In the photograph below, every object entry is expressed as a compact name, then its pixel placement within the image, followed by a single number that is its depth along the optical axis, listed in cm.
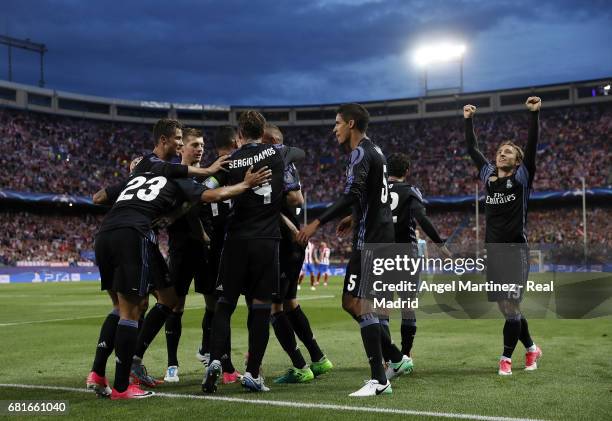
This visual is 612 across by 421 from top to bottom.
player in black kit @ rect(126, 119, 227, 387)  1220
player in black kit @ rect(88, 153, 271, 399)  1153
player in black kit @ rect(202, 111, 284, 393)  1234
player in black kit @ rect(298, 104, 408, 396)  1179
